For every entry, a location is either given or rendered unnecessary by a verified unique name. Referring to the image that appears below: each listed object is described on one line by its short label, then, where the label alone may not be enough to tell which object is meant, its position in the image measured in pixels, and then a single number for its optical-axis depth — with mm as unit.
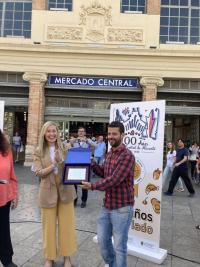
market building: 10465
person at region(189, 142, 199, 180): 9703
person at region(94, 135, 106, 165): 8536
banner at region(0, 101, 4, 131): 3559
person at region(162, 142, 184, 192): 7192
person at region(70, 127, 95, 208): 5179
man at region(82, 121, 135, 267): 2382
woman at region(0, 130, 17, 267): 2670
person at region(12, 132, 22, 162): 11997
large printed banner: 3163
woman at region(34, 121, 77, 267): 2763
